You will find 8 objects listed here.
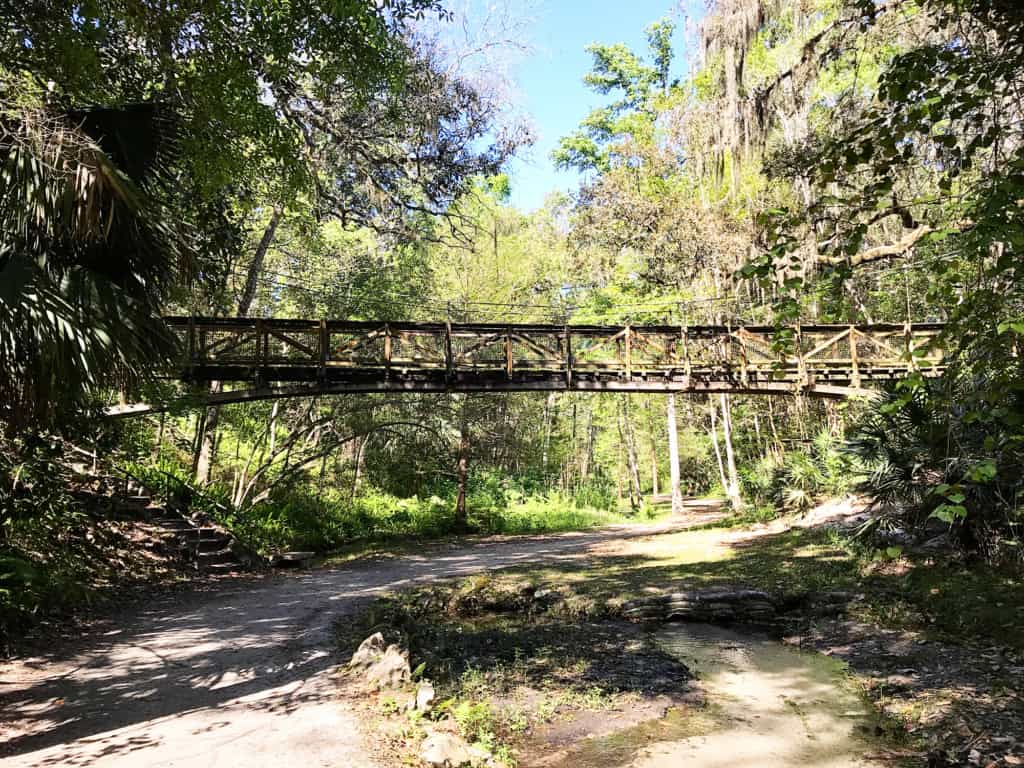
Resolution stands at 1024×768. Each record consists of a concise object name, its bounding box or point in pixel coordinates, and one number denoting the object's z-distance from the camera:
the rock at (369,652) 5.36
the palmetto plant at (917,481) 7.52
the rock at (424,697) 4.56
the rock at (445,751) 3.79
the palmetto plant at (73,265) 3.69
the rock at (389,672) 4.98
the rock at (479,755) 3.87
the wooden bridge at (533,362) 10.80
